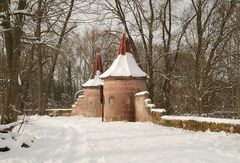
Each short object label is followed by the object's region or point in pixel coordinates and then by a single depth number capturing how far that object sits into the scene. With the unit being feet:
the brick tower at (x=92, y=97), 122.31
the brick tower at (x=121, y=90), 91.35
